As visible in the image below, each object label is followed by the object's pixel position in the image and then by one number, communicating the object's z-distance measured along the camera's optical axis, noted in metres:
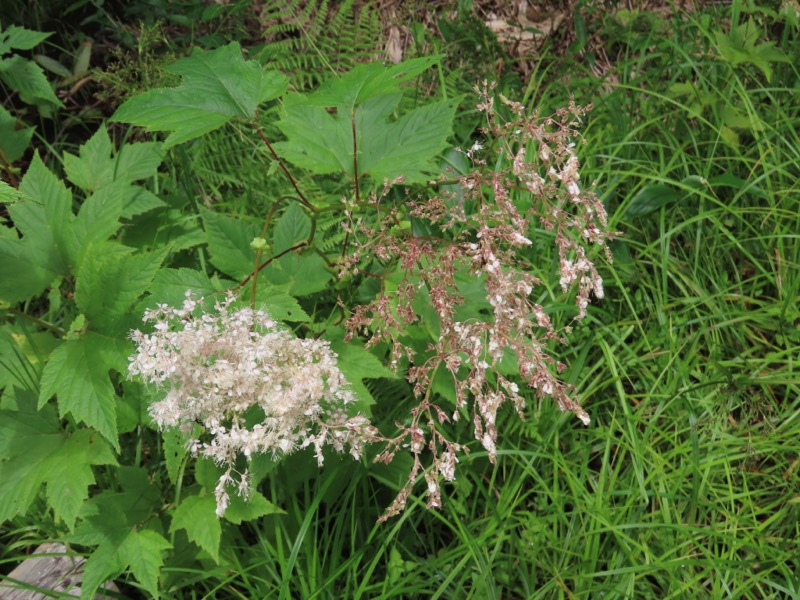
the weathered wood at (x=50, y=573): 0.69
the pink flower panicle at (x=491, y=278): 0.50
